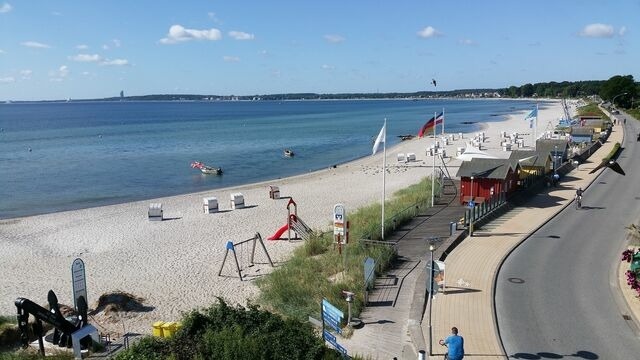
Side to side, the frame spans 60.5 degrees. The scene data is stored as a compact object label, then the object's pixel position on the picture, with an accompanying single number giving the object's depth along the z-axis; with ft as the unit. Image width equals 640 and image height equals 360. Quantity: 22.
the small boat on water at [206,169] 157.48
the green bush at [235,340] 28.04
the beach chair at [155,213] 92.27
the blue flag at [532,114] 111.75
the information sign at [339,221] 52.40
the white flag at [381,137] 60.66
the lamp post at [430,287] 33.12
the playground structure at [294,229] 73.20
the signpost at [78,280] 44.30
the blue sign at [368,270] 43.29
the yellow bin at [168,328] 40.16
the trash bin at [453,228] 60.29
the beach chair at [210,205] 96.48
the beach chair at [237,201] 100.07
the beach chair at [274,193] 108.88
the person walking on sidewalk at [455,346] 31.19
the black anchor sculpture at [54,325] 36.70
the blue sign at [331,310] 32.83
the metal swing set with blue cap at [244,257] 60.23
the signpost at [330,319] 32.48
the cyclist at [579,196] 75.46
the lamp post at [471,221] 60.85
